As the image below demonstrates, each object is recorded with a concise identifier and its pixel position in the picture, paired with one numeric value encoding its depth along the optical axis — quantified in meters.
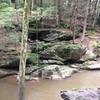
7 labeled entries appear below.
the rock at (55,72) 6.94
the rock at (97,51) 9.01
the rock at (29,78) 6.75
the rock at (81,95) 4.18
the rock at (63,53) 7.93
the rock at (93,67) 7.80
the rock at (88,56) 8.40
